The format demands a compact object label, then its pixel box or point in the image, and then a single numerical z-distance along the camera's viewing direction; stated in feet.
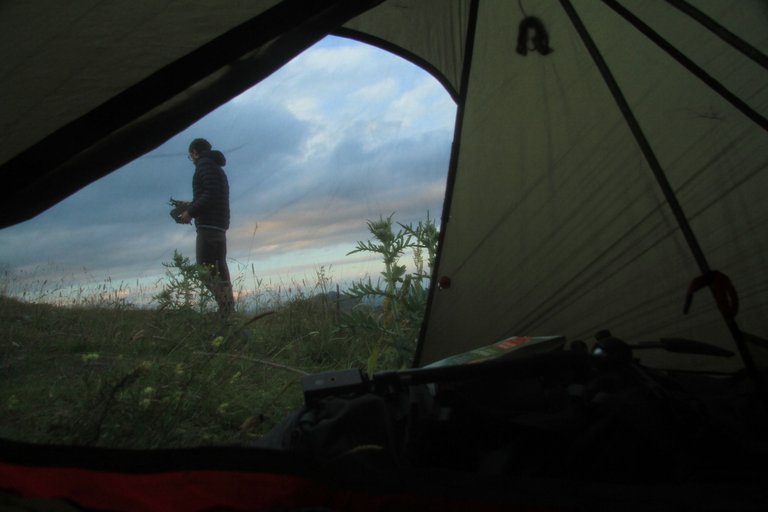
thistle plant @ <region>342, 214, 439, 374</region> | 8.95
